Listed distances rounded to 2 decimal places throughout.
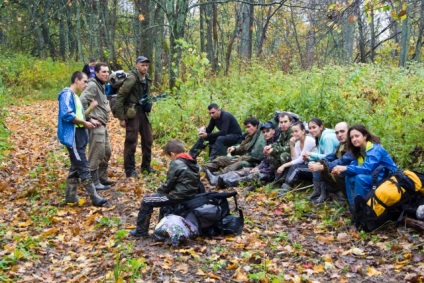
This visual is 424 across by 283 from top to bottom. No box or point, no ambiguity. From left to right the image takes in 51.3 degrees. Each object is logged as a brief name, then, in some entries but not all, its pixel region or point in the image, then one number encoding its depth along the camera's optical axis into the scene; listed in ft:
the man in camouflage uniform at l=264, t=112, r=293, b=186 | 25.31
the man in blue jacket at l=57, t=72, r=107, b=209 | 21.56
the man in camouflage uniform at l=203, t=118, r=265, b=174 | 28.25
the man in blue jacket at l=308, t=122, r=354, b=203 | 20.75
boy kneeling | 17.83
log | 17.57
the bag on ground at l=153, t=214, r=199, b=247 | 17.40
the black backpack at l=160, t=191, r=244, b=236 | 18.02
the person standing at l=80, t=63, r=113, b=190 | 24.14
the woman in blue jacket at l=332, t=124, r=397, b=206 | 18.88
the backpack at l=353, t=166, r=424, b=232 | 17.67
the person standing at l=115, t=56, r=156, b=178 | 26.61
